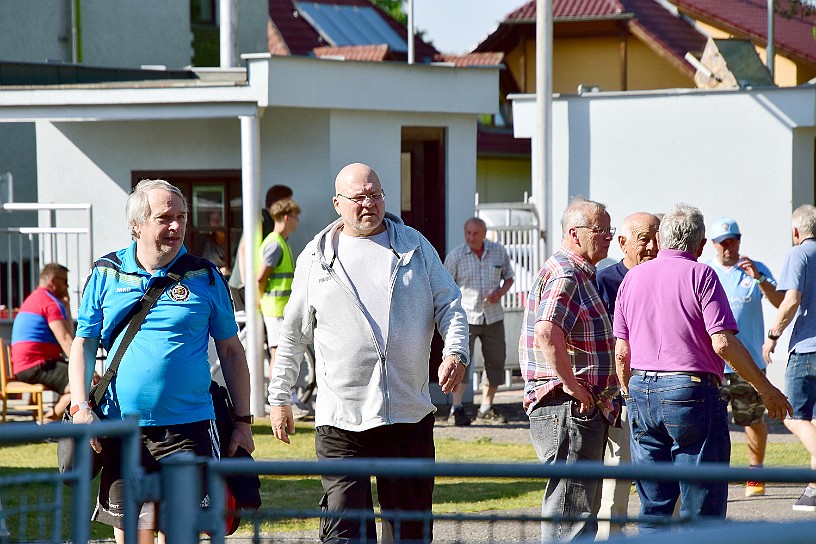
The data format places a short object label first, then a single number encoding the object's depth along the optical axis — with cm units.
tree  8019
